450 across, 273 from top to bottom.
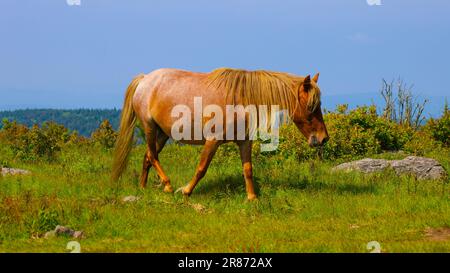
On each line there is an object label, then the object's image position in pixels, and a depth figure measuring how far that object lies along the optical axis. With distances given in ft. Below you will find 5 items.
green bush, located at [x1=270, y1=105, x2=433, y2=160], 55.83
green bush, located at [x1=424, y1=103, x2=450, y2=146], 65.10
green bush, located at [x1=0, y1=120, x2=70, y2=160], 57.77
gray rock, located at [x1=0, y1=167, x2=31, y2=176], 48.03
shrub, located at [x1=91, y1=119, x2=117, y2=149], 66.18
